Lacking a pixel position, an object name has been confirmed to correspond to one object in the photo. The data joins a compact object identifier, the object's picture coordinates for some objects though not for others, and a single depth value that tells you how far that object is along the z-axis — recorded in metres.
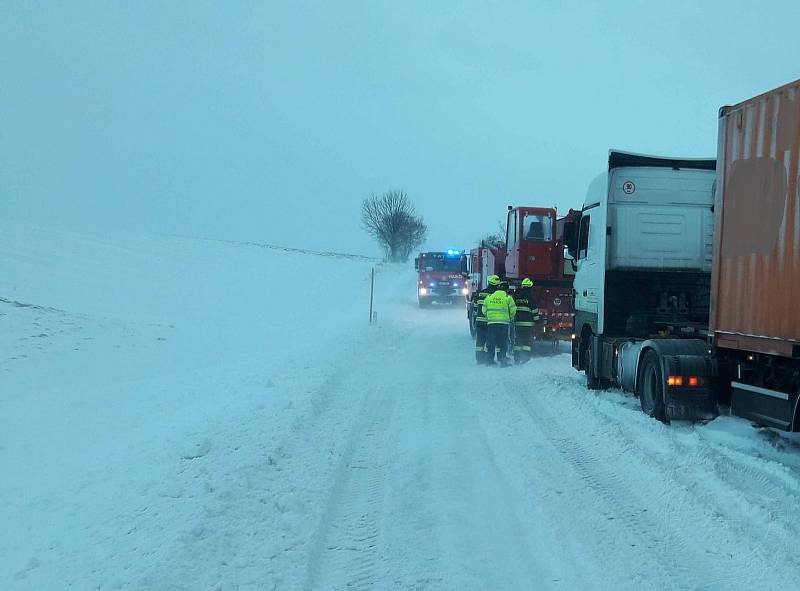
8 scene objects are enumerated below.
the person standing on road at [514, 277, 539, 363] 14.76
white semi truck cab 10.11
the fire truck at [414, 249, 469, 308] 30.86
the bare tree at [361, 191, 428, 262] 80.44
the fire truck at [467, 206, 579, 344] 16.06
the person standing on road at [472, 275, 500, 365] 14.25
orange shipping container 5.90
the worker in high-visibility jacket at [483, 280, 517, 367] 13.85
